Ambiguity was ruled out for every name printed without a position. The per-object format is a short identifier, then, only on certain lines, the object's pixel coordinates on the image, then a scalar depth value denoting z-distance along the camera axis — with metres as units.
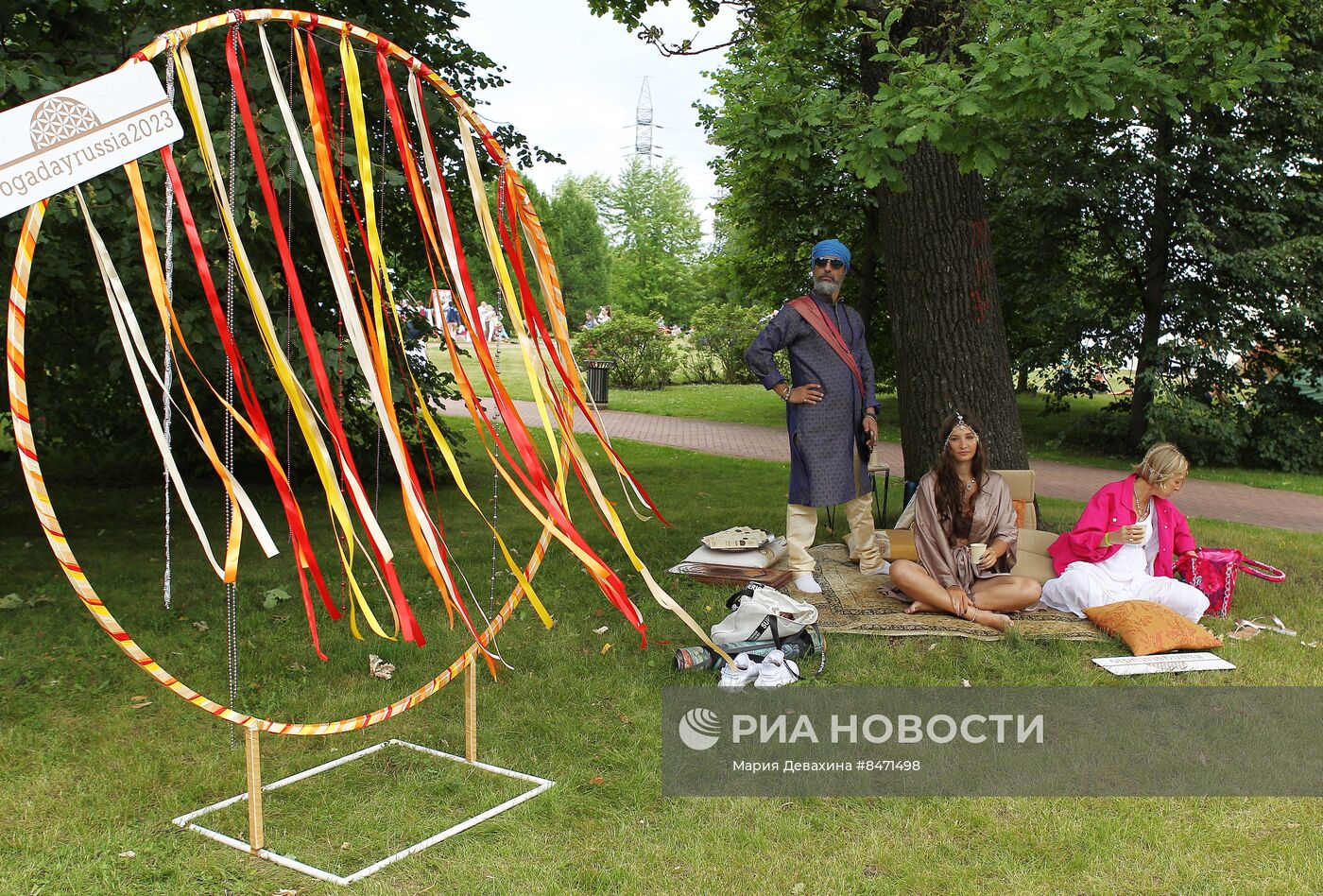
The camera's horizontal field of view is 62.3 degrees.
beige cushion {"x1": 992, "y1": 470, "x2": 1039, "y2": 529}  6.86
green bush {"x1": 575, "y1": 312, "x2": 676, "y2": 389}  24.25
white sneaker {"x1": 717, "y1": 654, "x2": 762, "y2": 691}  4.73
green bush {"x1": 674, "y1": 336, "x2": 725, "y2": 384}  26.29
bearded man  6.35
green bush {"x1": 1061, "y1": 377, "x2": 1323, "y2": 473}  13.85
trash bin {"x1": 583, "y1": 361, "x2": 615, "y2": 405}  20.23
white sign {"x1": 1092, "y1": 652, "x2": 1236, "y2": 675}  5.00
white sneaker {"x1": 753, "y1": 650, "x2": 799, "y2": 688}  4.73
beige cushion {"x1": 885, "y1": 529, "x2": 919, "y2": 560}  6.42
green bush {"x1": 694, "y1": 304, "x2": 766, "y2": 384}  25.36
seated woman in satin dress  5.71
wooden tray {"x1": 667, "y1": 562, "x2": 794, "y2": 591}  6.39
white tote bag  5.00
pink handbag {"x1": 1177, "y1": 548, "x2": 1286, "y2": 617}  5.94
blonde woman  5.70
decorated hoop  2.80
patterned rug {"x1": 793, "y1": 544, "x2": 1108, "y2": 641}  5.49
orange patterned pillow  5.22
